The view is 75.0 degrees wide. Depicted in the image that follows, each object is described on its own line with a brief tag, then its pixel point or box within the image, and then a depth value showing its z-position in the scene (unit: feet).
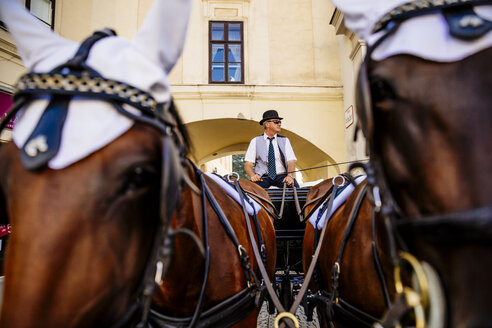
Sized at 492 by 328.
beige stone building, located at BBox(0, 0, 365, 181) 25.89
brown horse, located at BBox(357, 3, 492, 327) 2.27
